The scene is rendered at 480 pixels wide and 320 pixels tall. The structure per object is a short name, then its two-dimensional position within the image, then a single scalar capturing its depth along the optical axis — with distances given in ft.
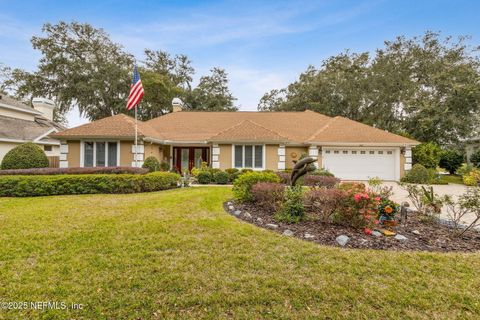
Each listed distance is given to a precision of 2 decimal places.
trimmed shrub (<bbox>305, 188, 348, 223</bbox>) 17.11
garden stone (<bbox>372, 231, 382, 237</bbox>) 15.92
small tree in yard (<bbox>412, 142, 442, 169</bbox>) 55.31
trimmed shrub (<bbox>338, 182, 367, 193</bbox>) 16.92
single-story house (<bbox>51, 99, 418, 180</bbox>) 46.49
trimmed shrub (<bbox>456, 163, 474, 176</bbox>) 57.60
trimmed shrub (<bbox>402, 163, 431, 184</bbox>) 49.32
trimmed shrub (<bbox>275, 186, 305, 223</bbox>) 18.45
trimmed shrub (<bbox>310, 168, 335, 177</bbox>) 44.05
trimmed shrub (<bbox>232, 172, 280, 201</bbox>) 24.64
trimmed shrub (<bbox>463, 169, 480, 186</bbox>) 46.00
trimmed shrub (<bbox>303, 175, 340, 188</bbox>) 32.53
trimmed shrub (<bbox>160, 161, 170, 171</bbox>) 50.23
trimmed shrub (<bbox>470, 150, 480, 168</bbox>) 61.65
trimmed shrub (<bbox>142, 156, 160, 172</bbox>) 45.03
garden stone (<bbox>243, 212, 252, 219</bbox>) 19.84
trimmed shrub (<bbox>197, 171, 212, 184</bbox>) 44.14
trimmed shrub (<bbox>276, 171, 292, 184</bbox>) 31.48
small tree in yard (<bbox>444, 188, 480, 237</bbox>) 16.05
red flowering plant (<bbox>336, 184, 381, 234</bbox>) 16.14
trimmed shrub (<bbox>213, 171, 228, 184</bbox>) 43.98
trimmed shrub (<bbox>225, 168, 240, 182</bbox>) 45.18
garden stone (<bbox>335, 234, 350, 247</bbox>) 14.37
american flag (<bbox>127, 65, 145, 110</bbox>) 39.68
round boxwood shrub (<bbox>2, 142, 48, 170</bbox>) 40.16
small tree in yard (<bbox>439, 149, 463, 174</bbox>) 64.95
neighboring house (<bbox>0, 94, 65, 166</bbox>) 50.85
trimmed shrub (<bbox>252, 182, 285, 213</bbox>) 21.33
